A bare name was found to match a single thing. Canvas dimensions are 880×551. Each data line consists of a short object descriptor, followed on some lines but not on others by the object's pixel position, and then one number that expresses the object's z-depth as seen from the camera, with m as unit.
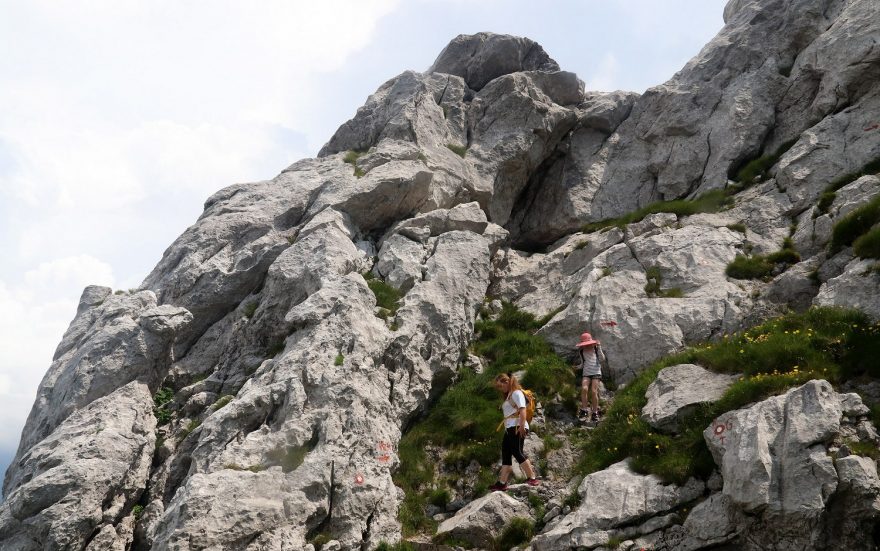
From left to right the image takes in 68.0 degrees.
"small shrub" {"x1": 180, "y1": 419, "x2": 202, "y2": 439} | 19.29
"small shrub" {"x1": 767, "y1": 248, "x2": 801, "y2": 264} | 21.95
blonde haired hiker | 16.17
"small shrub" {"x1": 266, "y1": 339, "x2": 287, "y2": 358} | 20.76
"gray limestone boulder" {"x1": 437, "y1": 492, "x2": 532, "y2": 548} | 14.64
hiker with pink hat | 18.86
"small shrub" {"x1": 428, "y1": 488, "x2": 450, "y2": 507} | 16.81
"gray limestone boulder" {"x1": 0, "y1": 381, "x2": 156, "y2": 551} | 16.03
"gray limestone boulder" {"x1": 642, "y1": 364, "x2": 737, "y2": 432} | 15.32
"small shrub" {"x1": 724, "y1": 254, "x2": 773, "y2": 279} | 21.78
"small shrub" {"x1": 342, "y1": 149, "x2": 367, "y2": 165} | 29.97
